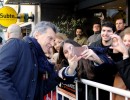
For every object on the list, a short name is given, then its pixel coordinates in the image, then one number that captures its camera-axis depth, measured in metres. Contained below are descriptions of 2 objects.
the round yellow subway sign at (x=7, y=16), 9.74
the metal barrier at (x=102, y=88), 1.82
